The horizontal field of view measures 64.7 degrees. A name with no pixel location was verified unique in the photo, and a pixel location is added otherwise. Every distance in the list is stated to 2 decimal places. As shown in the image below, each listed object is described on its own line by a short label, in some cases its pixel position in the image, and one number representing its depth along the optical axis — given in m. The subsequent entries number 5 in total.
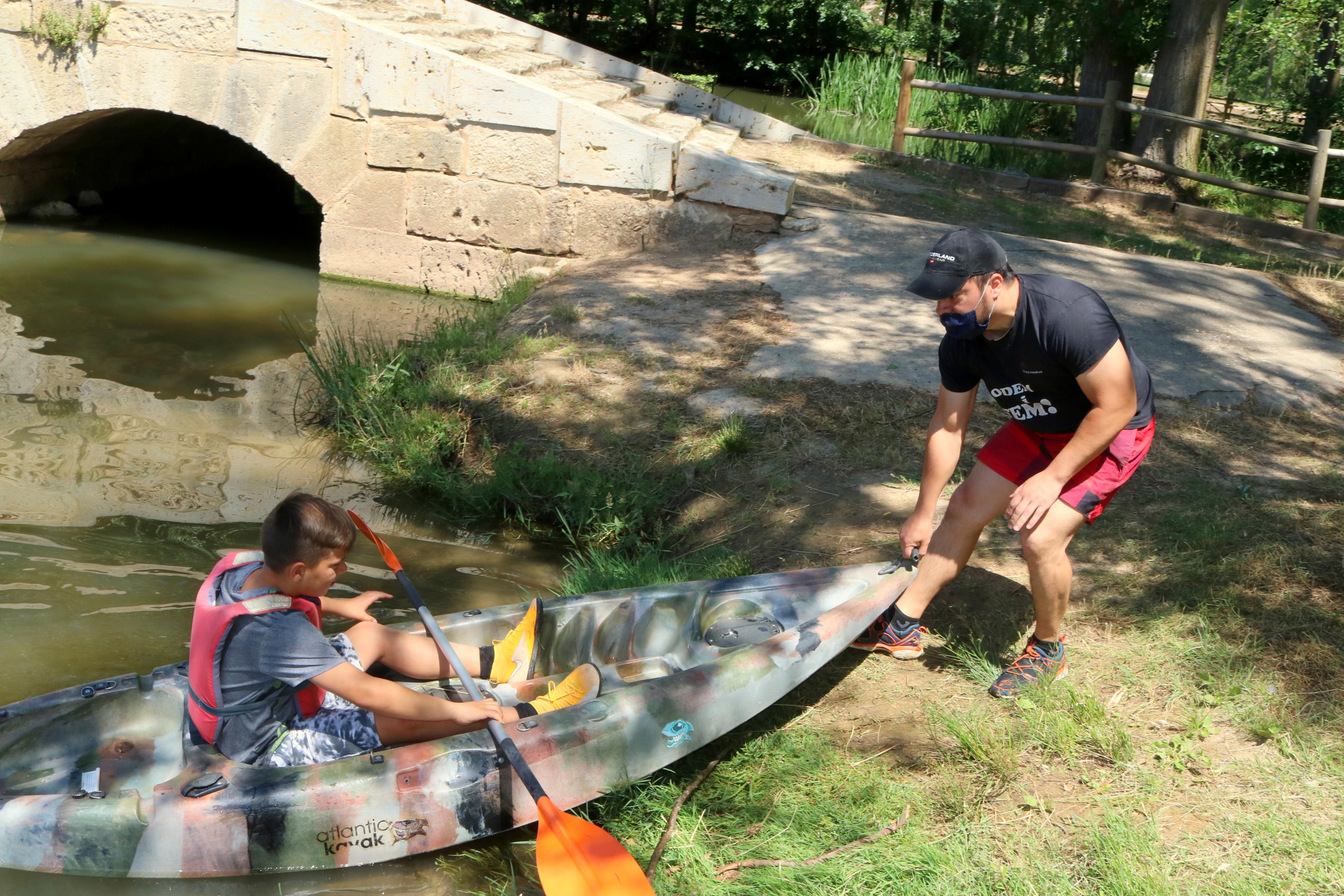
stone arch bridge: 8.38
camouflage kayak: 3.02
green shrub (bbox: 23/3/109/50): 8.70
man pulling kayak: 3.13
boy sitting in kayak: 3.00
